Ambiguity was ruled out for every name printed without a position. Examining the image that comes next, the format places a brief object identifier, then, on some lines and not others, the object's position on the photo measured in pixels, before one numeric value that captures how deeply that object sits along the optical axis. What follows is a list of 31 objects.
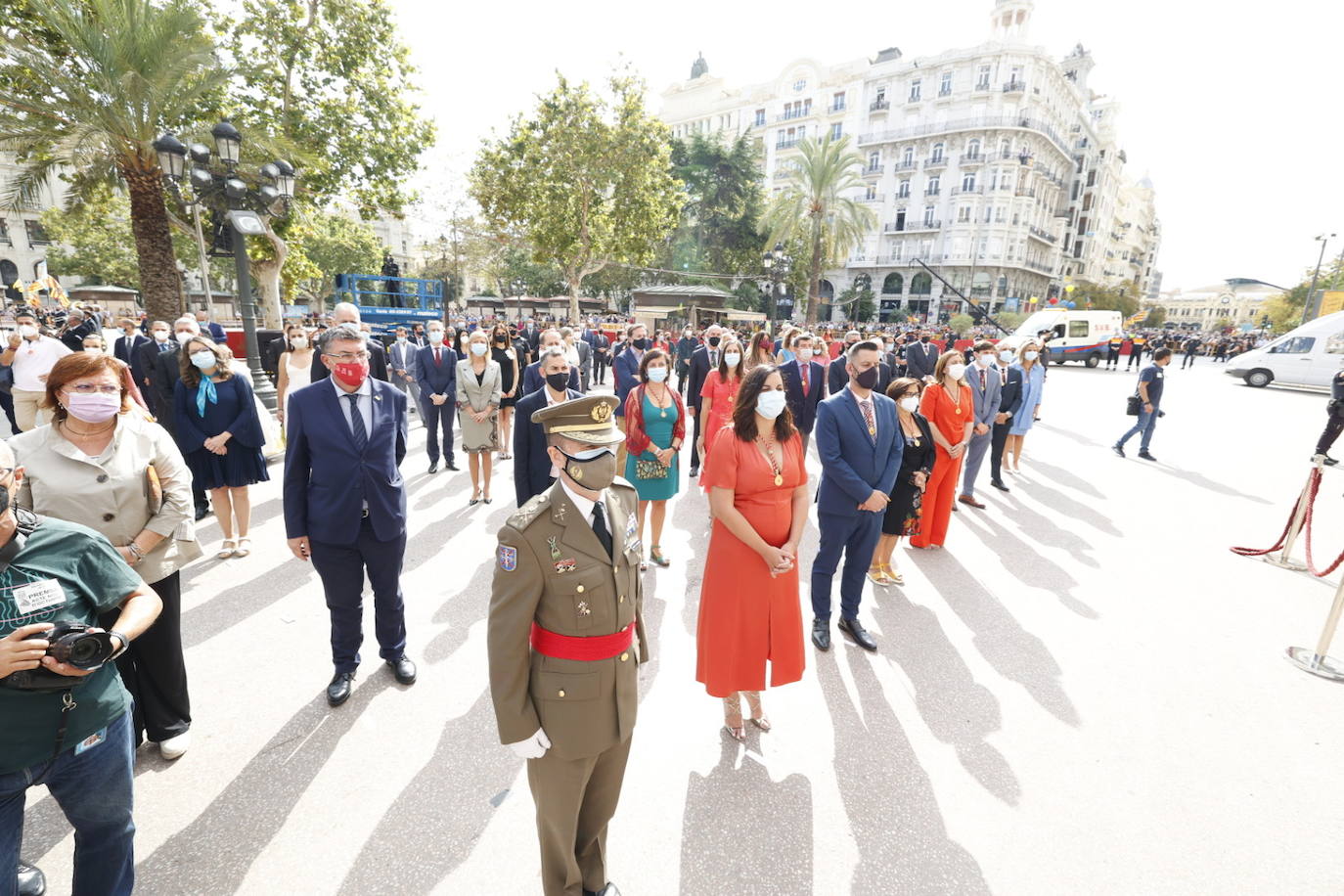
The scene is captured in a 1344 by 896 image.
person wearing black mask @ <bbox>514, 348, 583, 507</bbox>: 4.12
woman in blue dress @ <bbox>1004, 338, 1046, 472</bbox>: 8.64
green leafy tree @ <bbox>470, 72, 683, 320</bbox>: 20.80
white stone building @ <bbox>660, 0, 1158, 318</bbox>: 47.16
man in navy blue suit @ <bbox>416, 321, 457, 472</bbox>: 7.47
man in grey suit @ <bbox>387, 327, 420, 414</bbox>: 8.18
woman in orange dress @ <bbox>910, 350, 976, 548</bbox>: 5.50
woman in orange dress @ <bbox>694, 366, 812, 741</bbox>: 3.09
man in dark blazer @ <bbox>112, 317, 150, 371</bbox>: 6.97
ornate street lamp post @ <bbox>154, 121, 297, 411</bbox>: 8.59
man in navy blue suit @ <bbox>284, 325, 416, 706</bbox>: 3.16
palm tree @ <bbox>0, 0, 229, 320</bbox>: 10.44
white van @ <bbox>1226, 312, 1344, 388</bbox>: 19.19
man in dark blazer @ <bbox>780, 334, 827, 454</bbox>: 7.43
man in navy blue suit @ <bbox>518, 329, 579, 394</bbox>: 5.30
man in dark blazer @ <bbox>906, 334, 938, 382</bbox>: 10.48
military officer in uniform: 1.79
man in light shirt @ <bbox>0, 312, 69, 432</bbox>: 6.47
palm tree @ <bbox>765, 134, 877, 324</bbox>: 30.14
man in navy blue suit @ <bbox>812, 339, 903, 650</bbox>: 3.89
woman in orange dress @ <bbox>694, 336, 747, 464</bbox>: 6.32
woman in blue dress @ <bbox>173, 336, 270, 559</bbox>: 4.74
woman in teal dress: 5.04
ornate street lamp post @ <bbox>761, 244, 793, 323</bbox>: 20.61
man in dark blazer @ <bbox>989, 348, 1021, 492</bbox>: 7.80
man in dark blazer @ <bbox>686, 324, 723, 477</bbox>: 8.77
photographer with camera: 1.54
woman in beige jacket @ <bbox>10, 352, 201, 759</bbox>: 2.37
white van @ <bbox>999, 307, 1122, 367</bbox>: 28.28
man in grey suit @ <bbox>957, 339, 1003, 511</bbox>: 6.86
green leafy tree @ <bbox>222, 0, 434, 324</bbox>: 14.92
